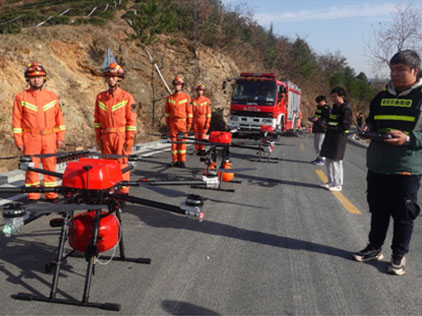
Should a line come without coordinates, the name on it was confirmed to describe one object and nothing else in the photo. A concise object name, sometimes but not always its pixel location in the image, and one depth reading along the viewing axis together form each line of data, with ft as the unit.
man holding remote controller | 12.03
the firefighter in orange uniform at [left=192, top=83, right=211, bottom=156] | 37.40
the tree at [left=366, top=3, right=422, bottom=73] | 84.48
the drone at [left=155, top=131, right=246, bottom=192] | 24.30
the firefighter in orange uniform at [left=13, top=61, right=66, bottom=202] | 19.17
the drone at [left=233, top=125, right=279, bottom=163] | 27.91
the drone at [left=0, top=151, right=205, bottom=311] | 9.63
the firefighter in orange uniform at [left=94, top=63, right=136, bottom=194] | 20.99
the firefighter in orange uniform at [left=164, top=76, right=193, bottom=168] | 32.19
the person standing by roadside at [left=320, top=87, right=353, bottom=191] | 25.18
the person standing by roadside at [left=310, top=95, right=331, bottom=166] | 36.42
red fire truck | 59.93
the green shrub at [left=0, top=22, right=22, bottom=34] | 54.54
